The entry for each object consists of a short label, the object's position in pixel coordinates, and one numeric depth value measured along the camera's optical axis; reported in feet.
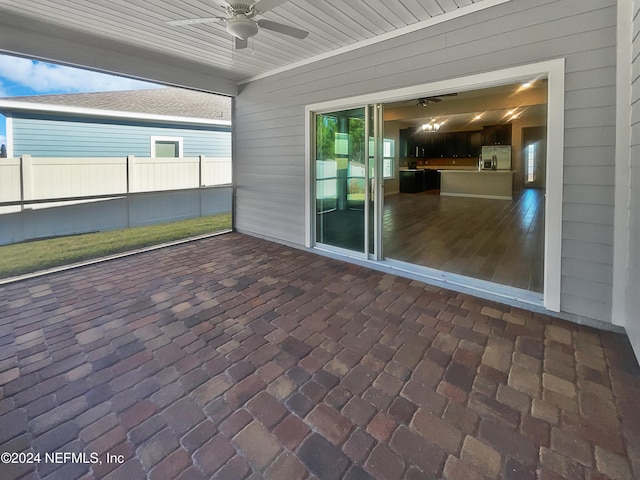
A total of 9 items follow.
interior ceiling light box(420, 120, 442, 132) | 38.90
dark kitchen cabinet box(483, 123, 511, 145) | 42.39
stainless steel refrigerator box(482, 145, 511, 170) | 39.68
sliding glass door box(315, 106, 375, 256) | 14.07
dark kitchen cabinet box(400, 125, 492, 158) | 43.91
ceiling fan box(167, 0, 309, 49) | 8.29
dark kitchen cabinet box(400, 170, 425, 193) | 42.75
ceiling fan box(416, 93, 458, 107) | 25.11
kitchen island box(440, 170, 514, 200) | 34.76
